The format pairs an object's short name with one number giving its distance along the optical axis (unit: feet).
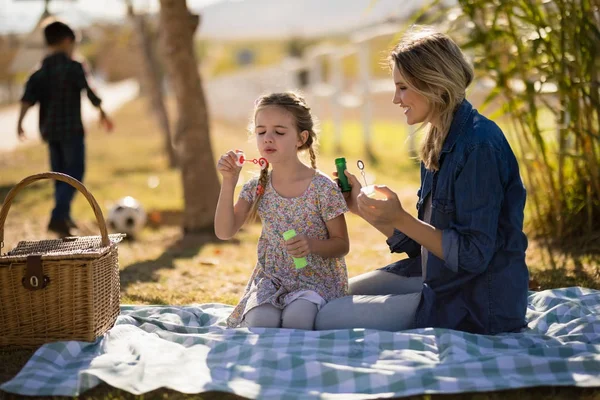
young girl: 10.69
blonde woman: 9.23
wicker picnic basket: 10.02
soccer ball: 20.77
